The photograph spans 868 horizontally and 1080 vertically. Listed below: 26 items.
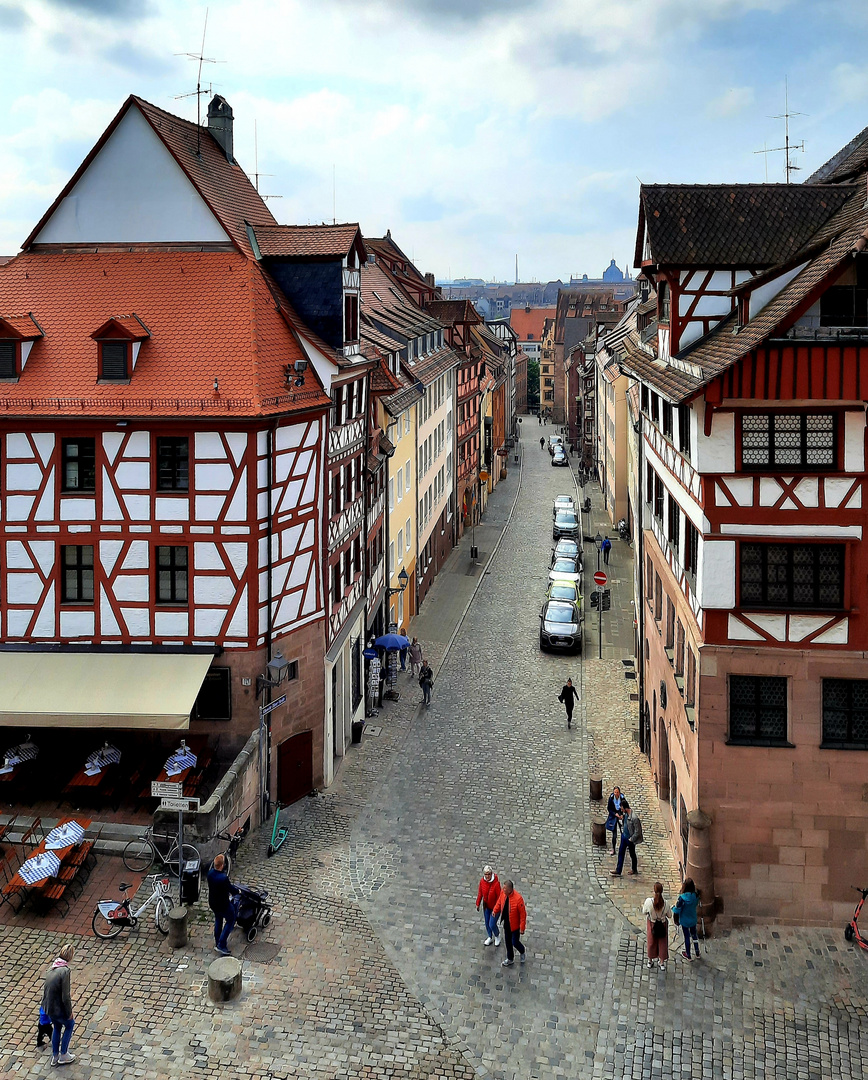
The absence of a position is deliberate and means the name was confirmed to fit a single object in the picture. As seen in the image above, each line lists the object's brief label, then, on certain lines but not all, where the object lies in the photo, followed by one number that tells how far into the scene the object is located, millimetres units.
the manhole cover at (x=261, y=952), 17636
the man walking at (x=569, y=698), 31844
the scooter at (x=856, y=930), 18688
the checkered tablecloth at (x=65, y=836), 18641
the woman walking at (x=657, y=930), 17891
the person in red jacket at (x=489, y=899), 18391
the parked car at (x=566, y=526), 60219
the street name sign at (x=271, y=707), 23312
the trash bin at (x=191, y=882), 19000
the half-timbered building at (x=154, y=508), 22609
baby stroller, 18156
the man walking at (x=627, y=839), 21578
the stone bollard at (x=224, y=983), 16234
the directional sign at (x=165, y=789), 19359
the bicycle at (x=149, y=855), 19594
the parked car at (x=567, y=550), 52406
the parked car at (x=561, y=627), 39312
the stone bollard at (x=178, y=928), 17547
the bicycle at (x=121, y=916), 17844
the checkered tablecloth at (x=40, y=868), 17812
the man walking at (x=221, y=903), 17281
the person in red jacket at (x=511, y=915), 17641
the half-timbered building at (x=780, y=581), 18078
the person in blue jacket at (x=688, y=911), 18297
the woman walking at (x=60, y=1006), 14344
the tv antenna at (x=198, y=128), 27681
